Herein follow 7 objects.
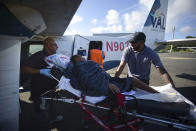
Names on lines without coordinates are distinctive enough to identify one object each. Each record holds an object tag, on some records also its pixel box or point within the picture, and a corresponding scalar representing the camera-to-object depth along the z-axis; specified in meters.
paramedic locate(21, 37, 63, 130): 1.66
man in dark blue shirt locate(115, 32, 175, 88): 2.08
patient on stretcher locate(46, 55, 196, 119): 1.43
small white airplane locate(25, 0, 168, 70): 4.58
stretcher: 1.37
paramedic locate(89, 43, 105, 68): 4.41
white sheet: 1.56
